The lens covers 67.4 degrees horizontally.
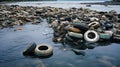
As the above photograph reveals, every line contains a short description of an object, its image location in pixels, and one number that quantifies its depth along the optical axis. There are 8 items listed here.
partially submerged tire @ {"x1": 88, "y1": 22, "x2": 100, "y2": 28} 9.52
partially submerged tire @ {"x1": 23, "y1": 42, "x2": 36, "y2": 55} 6.25
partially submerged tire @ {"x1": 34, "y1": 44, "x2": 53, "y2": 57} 6.04
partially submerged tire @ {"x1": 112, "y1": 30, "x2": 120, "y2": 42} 7.93
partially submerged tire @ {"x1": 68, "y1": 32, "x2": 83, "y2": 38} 7.87
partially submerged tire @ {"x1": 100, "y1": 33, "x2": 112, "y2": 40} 7.89
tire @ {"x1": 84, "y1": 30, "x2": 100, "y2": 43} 7.77
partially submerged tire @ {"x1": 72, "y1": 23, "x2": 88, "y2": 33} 8.27
